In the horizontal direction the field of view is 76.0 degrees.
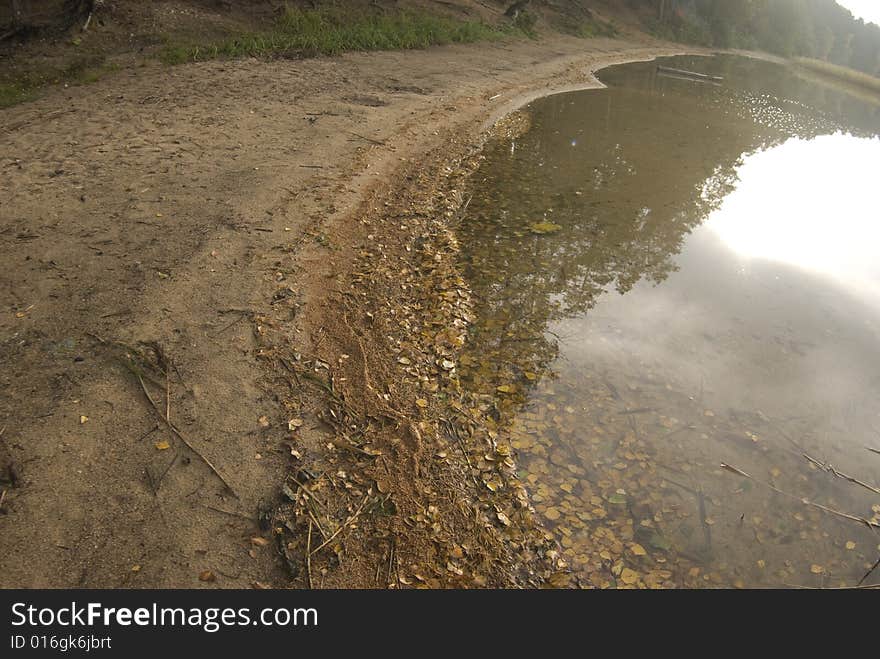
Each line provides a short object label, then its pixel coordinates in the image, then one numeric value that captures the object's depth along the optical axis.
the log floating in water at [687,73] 27.05
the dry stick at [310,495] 4.46
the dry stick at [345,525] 4.17
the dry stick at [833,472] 5.38
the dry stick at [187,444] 4.43
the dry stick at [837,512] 5.02
